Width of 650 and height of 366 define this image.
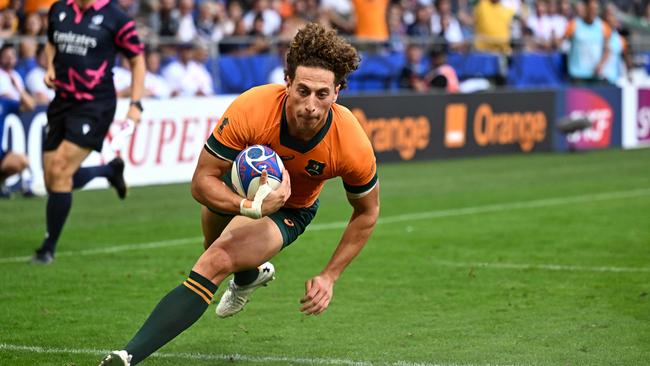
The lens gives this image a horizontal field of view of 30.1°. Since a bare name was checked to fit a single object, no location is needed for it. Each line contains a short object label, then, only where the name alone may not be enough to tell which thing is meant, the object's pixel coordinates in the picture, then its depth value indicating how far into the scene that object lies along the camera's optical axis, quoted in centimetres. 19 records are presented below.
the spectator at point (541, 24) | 2608
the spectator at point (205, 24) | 1980
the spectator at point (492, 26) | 2348
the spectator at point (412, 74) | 2120
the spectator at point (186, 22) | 1961
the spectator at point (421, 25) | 2277
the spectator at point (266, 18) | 2091
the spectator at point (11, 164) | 1427
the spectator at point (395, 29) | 2177
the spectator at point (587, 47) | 2373
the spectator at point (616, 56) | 2431
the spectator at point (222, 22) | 2029
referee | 1002
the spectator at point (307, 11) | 2123
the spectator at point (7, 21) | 1670
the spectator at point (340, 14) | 2200
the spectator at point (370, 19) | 2144
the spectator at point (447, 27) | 2286
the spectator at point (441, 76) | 2131
